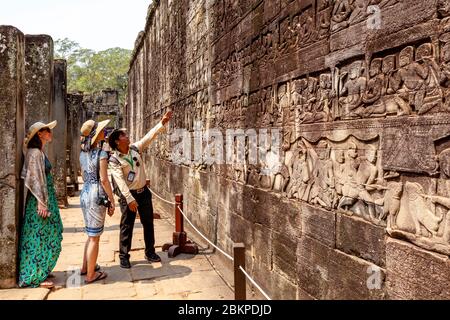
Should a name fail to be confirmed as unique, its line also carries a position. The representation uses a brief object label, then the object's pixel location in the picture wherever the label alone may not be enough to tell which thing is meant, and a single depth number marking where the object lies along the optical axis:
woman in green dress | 4.30
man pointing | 4.79
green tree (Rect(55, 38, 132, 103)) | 48.94
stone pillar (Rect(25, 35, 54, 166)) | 7.99
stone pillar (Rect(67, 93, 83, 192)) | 13.73
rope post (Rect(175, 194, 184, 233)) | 5.82
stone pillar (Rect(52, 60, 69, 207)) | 10.30
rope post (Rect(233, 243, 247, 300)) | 2.62
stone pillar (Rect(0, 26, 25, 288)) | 4.21
